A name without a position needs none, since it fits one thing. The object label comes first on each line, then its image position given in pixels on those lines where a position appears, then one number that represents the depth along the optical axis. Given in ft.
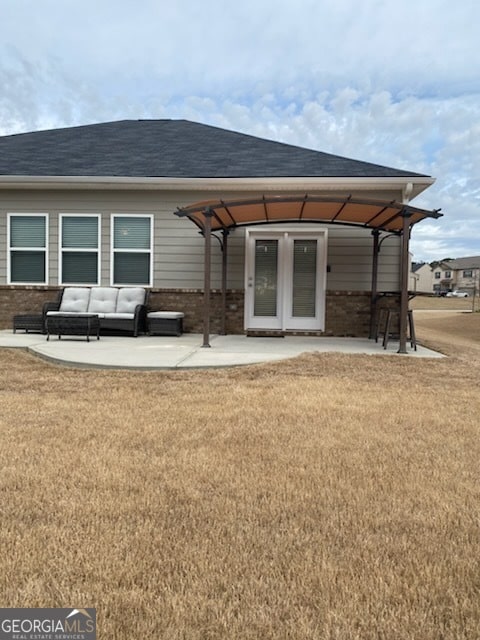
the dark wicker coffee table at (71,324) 24.56
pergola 22.22
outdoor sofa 28.12
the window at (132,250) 30.86
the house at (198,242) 29.40
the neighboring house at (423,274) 248.59
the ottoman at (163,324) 28.32
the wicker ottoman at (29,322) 28.32
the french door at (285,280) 30.30
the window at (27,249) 31.32
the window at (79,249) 31.04
